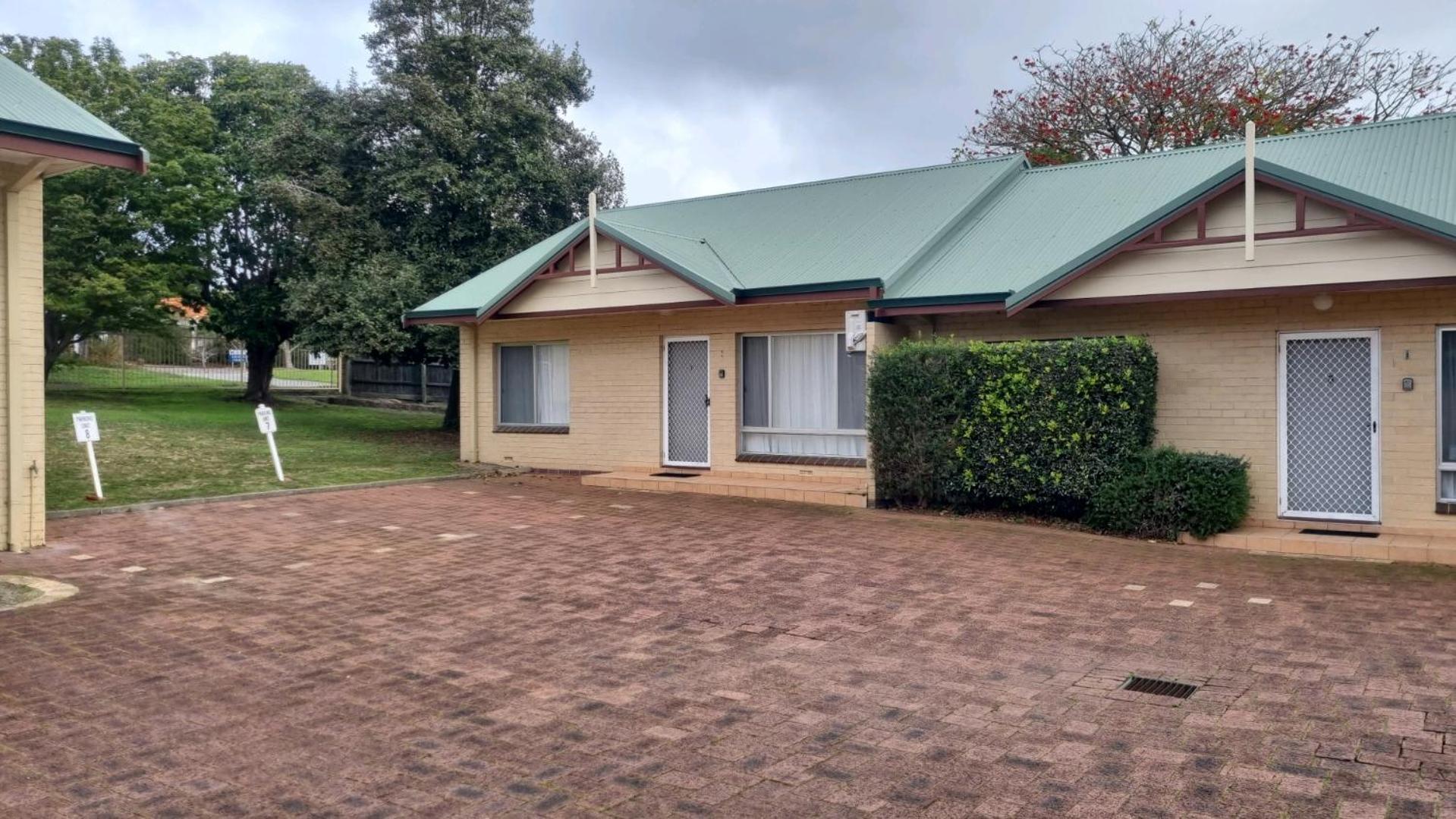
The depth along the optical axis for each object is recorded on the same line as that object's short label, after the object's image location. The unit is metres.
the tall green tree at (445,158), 21.58
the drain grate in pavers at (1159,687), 5.81
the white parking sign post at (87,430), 12.75
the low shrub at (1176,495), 10.84
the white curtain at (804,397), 14.80
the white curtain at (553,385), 17.64
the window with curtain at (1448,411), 10.73
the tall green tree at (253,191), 23.55
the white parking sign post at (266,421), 15.22
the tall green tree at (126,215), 22.98
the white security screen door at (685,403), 16.03
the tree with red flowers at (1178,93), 22.27
